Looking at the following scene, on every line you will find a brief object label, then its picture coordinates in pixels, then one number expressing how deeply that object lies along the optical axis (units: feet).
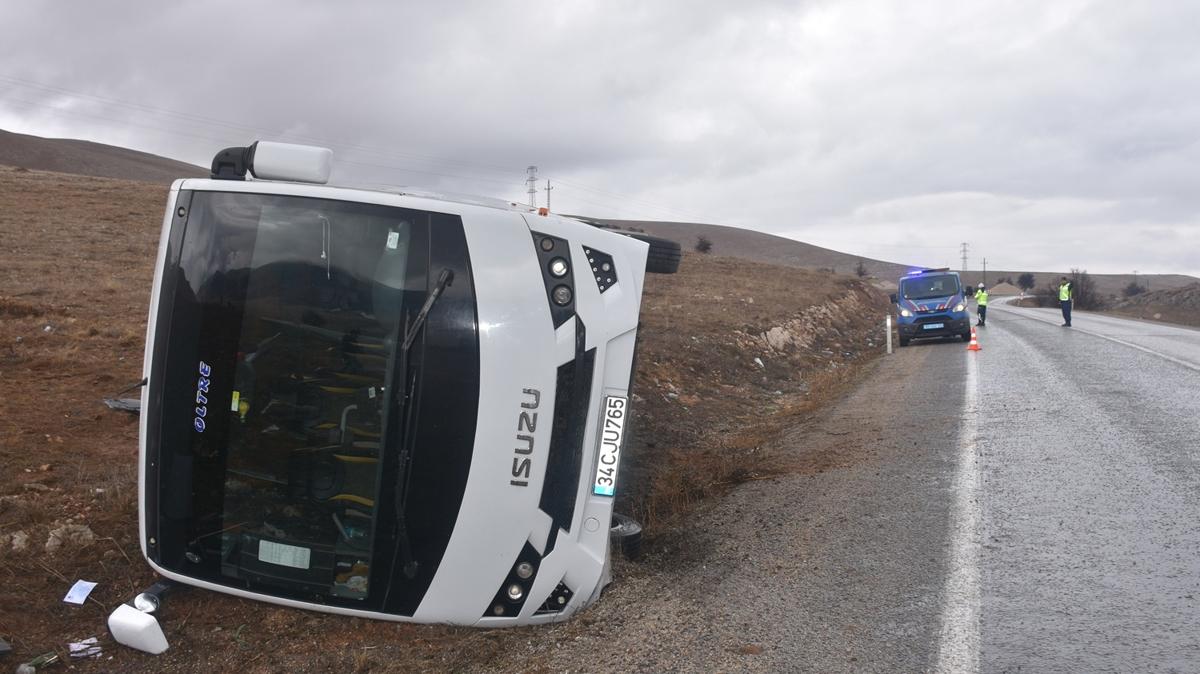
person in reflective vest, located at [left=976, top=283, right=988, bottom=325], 86.84
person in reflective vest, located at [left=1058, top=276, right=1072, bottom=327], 85.66
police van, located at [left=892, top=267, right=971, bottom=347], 67.26
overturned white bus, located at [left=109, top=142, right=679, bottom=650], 12.22
